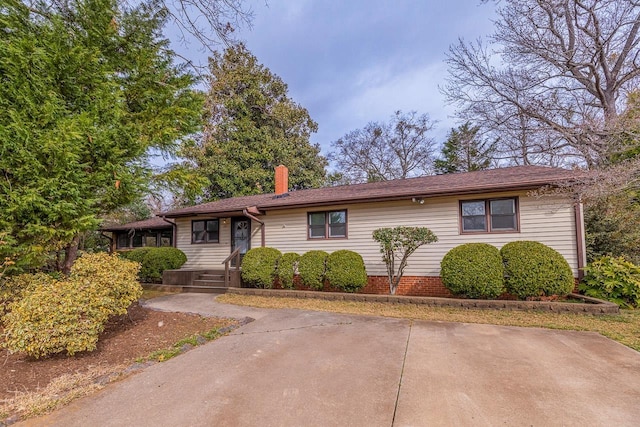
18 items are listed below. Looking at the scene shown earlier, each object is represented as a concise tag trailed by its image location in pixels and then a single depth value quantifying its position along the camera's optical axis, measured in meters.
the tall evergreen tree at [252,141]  19.39
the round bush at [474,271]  6.86
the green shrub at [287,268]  9.27
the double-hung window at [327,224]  9.84
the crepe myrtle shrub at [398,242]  7.79
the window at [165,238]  14.81
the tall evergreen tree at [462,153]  21.28
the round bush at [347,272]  8.34
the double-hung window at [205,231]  12.21
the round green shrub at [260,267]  9.34
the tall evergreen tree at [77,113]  4.87
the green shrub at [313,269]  8.78
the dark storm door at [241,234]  11.59
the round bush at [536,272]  6.55
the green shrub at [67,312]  3.76
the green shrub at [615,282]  6.50
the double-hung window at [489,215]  7.91
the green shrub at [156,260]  11.37
